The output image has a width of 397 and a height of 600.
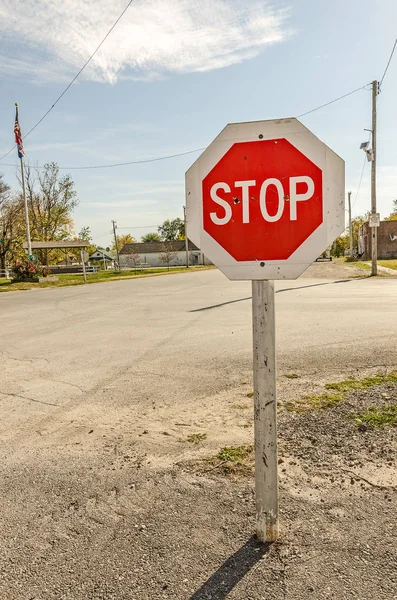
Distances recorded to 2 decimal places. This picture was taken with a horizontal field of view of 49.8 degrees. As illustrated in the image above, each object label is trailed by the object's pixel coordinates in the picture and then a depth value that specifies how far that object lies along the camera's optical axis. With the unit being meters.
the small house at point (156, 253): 91.12
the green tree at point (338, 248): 78.31
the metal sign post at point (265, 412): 2.03
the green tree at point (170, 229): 133.38
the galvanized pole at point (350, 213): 54.21
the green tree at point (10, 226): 49.19
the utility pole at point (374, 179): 21.17
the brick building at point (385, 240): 53.25
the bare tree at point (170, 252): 83.96
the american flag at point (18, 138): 26.28
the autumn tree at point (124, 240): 134.00
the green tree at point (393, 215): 89.50
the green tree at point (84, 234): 96.90
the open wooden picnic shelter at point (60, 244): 43.75
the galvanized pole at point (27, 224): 27.58
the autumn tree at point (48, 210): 55.47
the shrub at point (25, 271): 30.16
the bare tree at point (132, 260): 92.00
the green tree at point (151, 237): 134.50
